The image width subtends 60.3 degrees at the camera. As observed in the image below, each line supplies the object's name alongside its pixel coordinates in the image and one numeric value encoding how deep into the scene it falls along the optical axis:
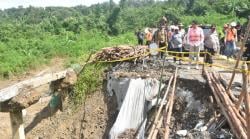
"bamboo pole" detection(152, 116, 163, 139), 4.05
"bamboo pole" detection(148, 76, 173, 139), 4.15
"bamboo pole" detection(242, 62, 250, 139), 3.12
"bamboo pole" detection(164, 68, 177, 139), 4.00
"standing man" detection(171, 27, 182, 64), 6.53
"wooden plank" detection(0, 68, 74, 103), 4.79
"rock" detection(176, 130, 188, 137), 4.60
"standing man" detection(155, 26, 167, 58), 6.71
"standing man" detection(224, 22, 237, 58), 6.90
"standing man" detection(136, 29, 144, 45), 8.97
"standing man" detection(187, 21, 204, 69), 6.05
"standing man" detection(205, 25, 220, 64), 6.31
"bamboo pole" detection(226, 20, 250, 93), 3.71
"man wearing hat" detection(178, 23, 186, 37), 6.69
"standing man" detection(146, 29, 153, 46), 8.17
